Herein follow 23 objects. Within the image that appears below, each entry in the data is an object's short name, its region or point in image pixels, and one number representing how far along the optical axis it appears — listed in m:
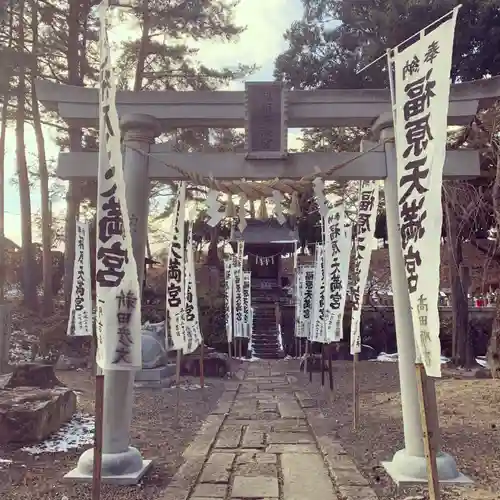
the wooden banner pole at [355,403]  7.67
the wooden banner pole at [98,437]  3.91
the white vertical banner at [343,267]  9.68
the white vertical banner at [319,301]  11.85
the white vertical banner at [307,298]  16.02
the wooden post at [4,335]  12.72
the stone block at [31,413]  6.50
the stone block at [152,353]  12.93
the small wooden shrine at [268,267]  23.73
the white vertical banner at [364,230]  7.15
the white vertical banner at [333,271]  9.90
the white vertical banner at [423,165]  3.67
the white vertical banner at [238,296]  17.44
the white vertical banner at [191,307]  9.13
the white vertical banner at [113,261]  4.34
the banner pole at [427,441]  3.54
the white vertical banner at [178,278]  7.80
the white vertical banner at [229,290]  16.75
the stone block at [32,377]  8.78
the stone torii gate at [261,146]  5.59
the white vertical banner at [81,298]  11.88
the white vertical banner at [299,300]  16.83
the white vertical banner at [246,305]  18.06
